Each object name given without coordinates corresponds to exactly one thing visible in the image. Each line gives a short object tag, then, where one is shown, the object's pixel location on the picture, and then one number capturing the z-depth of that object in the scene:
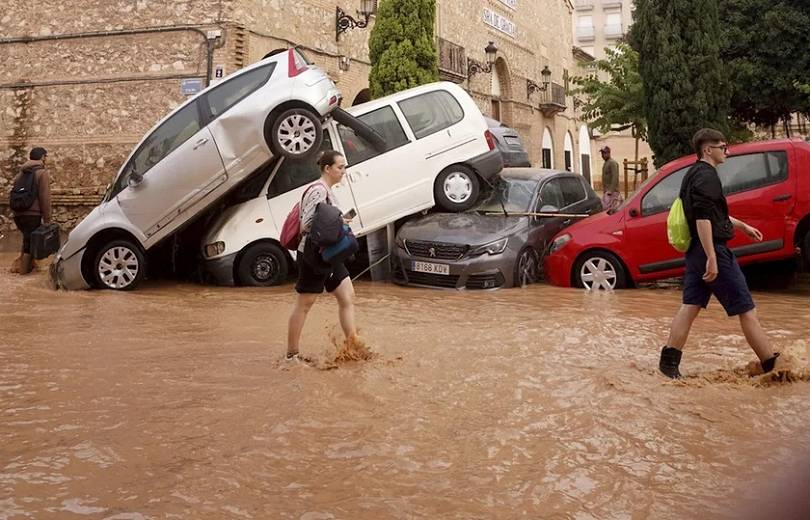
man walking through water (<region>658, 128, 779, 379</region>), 4.98
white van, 10.20
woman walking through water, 5.54
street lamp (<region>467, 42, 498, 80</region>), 22.41
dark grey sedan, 9.57
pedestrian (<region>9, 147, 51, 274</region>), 11.24
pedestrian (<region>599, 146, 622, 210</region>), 15.30
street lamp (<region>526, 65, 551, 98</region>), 28.44
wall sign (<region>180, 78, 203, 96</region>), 14.69
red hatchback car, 8.73
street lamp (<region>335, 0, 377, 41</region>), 17.33
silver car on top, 9.81
